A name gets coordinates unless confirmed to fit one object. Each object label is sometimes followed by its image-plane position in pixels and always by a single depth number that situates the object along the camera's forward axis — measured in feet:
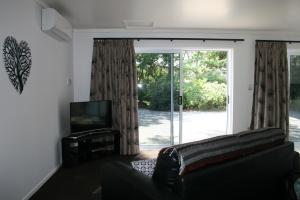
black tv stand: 14.11
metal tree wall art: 8.89
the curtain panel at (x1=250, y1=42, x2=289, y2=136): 17.86
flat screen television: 14.73
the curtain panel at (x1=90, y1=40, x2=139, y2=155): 16.84
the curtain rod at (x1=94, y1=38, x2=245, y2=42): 17.53
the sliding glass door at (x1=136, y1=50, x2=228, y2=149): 17.95
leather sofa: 5.50
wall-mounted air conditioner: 11.84
